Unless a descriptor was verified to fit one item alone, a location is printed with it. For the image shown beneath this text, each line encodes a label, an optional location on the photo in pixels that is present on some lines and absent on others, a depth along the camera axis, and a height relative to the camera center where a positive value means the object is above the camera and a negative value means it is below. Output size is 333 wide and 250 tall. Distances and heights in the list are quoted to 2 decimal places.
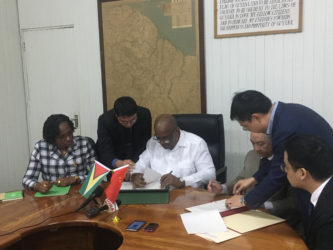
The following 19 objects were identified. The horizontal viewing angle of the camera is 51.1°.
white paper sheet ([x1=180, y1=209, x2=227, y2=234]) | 1.58 -0.70
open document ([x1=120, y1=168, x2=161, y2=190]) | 2.18 -0.68
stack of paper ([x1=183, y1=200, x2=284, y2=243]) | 1.52 -0.71
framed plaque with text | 2.78 +0.43
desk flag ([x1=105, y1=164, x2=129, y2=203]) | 1.83 -0.57
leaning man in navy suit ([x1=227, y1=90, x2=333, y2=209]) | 1.62 -0.26
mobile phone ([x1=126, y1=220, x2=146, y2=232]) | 1.62 -0.71
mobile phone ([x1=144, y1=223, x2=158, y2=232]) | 1.60 -0.71
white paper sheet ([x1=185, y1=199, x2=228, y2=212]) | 1.81 -0.71
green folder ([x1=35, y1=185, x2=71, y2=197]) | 2.19 -0.73
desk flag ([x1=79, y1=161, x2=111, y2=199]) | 1.95 -0.58
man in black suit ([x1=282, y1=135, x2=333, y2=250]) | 1.36 -0.43
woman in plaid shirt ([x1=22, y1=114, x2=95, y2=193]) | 2.44 -0.56
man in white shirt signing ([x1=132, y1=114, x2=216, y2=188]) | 2.36 -0.60
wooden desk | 1.45 -0.72
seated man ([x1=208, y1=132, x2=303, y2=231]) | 1.84 -0.68
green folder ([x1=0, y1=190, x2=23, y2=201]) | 2.15 -0.73
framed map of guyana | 3.15 +0.19
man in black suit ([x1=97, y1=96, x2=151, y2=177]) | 2.78 -0.51
